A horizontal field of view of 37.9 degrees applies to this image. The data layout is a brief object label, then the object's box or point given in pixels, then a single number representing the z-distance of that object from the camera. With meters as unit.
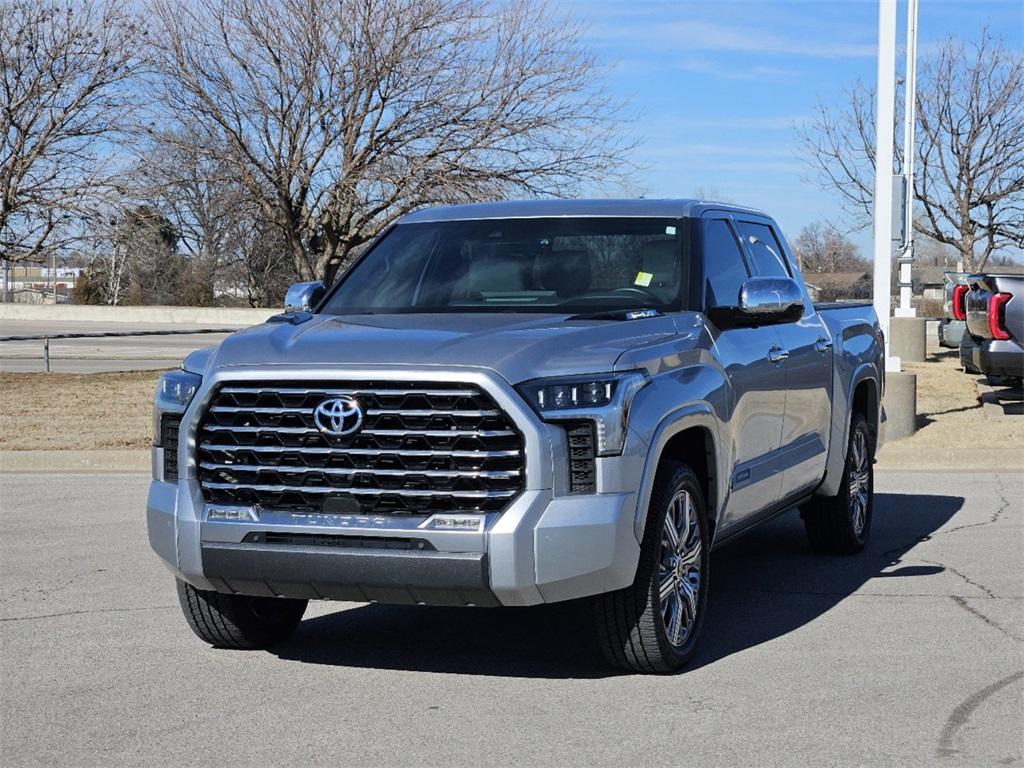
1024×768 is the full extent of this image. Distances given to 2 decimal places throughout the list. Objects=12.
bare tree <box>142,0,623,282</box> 25.62
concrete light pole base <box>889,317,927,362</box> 27.20
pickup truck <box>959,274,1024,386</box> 16.03
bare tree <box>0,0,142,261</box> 22.78
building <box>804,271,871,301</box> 83.12
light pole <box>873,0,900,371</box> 15.25
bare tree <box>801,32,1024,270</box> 42.41
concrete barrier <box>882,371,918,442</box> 14.68
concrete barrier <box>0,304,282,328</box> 46.19
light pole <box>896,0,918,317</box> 28.17
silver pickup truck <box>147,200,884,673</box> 5.28
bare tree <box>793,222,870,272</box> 101.50
